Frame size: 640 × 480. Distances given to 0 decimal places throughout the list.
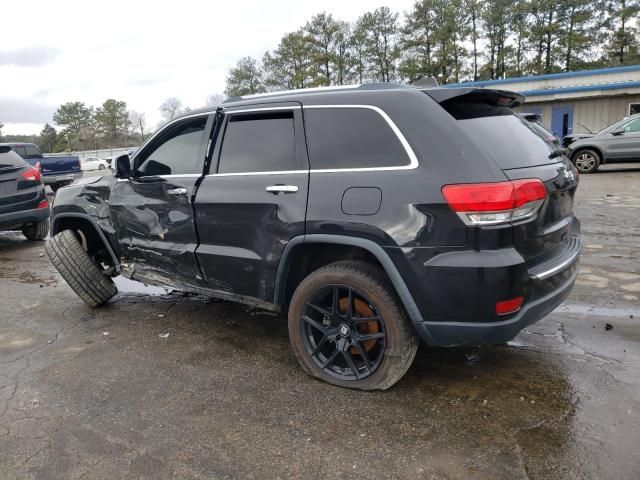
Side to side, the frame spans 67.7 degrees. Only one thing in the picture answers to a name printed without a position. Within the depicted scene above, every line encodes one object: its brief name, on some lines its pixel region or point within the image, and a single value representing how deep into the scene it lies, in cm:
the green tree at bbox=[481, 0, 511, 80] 4478
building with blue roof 2214
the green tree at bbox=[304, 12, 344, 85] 4950
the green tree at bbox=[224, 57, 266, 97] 5544
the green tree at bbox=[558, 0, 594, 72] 4131
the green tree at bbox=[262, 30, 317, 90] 4969
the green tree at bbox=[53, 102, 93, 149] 8550
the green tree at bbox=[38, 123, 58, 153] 9030
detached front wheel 455
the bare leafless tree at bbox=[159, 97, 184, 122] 7244
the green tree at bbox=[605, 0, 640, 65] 4025
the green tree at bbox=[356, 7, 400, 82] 4984
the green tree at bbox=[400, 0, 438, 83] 4647
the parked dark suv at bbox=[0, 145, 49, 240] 742
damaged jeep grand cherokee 251
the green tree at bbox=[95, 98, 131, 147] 8012
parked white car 4434
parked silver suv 1298
